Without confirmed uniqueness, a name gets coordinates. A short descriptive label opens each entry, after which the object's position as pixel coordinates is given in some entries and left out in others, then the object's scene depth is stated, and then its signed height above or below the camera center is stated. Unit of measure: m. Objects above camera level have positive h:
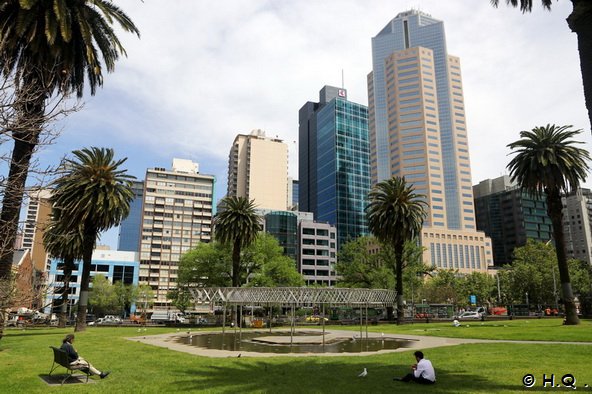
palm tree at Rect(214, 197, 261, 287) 54.06 +8.23
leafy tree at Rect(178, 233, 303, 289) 60.69 +3.66
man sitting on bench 14.22 -2.29
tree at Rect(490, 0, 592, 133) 10.88 +6.62
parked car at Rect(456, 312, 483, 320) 66.91 -3.73
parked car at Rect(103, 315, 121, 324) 74.07 -4.77
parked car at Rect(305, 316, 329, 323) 66.41 -4.24
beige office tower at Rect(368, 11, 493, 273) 176.88 +62.66
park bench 14.03 -2.24
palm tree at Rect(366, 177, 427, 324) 53.19 +9.24
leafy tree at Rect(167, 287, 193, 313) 63.42 -0.57
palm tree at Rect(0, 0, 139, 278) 20.14 +13.03
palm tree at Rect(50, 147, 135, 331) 39.75 +8.66
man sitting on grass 13.37 -2.50
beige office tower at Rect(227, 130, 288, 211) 187.88 +53.17
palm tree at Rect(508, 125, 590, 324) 44.87 +13.05
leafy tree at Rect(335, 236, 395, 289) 71.38 +4.01
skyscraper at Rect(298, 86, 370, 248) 196.75 +28.74
